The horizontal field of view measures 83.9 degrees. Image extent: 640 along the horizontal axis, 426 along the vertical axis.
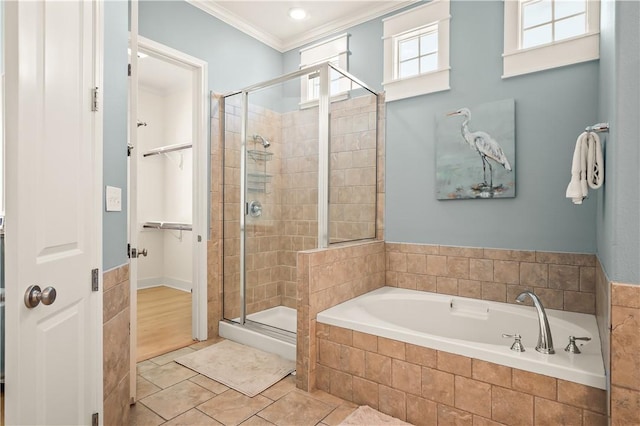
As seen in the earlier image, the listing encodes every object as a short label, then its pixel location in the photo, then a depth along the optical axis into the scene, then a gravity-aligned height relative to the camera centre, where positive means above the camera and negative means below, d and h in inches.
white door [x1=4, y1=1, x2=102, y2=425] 39.8 +0.1
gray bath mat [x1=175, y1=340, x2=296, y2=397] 94.3 -45.7
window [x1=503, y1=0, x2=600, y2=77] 92.2 +48.9
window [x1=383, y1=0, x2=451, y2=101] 115.1 +54.6
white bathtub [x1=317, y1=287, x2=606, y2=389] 64.7 -28.3
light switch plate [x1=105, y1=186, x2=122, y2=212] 61.3 +1.9
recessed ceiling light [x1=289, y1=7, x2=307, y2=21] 130.2 +73.2
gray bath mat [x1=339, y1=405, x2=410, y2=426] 77.3 -46.2
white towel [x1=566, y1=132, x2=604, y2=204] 66.4 +8.4
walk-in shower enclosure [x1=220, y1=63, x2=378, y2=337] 118.8 +8.6
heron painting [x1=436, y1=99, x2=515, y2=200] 104.1 +17.9
